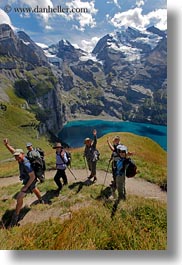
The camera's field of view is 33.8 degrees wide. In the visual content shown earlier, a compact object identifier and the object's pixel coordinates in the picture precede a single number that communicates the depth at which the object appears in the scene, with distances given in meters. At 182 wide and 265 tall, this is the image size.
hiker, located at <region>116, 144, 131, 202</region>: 6.89
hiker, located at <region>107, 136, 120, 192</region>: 7.29
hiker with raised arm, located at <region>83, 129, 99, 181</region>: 7.79
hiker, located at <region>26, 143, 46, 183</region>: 6.86
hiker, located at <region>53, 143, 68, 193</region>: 7.44
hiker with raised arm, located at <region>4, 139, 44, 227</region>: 6.54
